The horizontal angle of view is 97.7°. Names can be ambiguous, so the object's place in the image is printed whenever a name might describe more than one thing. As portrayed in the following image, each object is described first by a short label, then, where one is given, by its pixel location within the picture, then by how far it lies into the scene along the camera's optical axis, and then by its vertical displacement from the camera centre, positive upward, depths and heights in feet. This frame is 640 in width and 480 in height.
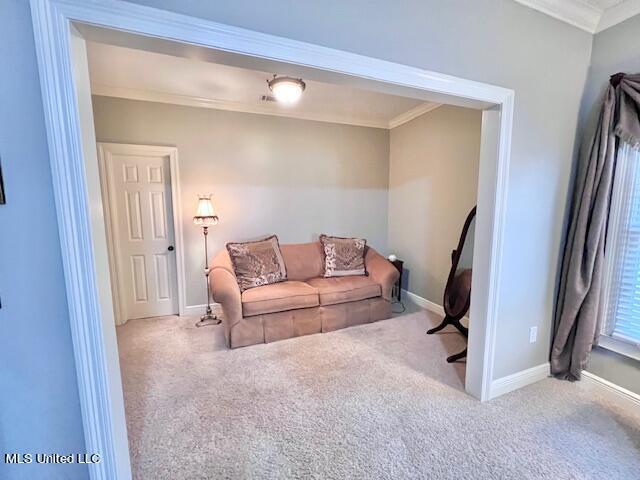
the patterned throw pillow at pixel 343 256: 11.66 -2.22
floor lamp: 10.59 -0.61
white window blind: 6.12 -1.16
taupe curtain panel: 5.92 -0.63
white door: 10.36 -0.89
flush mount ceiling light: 8.20 +3.49
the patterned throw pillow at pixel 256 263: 10.16 -2.19
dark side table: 12.97 -3.86
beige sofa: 9.00 -3.28
